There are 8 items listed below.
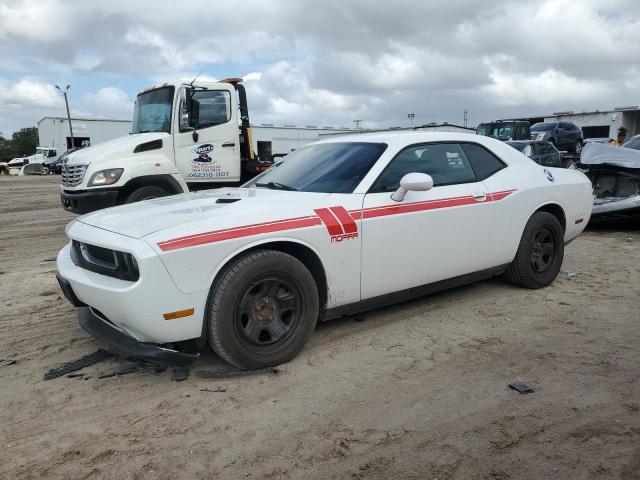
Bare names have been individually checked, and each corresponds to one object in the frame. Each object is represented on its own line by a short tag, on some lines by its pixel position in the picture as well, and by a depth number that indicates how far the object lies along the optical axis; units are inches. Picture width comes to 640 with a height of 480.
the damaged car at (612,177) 331.3
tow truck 313.3
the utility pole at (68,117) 1867.2
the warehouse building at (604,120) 1444.4
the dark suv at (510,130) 855.1
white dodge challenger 126.3
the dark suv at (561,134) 984.9
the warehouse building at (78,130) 1898.4
